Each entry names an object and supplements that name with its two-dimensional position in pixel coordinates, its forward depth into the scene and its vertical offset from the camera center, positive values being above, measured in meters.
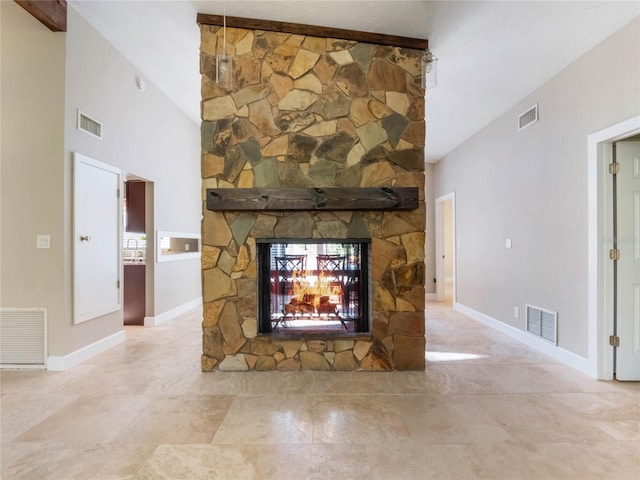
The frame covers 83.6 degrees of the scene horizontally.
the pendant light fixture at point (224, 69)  2.65 +1.32
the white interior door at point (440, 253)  6.96 -0.21
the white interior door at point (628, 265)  2.88 -0.18
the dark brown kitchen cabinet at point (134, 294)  4.82 -0.69
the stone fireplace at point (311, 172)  3.06 +0.61
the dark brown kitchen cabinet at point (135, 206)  4.89 +0.51
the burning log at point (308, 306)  3.28 -0.58
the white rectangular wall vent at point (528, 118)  3.73 +1.35
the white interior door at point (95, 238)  3.33 +0.05
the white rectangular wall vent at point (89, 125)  3.37 +1.16
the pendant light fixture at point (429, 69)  2.71 +1.32
